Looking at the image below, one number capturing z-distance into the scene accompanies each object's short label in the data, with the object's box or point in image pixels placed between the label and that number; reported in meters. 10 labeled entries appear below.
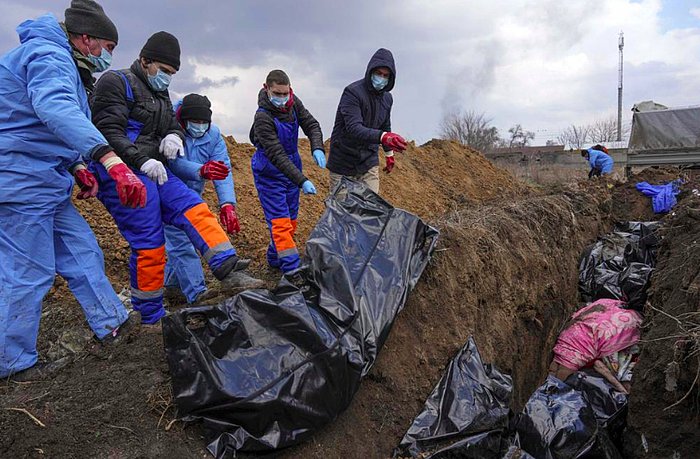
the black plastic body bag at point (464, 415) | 2.42
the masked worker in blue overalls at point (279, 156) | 3.68
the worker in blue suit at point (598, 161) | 10.37
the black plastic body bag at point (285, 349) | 1.94
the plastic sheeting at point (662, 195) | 7.13
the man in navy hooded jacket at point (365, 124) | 4.02
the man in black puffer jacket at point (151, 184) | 2.67
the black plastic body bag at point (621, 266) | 3.95
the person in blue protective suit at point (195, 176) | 3.23
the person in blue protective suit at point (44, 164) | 2.21
